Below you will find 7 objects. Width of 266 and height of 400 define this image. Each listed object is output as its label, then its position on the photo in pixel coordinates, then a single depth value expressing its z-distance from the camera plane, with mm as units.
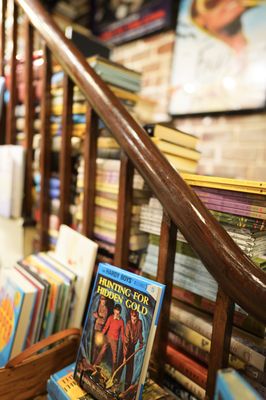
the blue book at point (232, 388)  396
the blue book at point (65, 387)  659
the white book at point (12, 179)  1222
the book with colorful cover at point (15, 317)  820
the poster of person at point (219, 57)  1471
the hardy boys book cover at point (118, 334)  613
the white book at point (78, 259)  941
